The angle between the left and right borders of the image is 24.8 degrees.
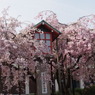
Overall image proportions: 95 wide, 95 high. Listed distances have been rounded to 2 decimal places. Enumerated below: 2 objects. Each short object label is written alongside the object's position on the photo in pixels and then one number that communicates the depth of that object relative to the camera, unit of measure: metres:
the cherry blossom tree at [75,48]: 19.91
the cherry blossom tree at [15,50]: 13.28
